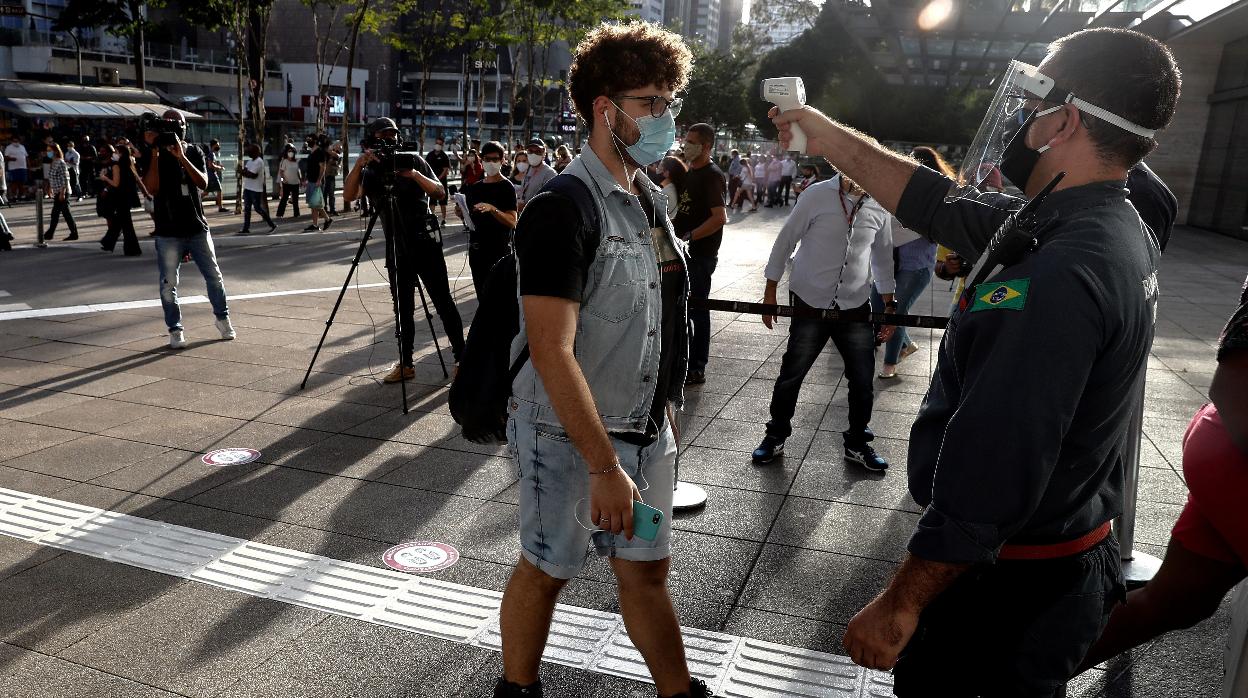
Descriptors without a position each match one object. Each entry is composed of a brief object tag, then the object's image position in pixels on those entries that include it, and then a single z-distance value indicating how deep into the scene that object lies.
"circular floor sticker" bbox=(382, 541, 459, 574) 3.90
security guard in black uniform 1.51
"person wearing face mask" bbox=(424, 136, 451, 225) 12.10
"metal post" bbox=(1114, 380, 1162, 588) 3.56
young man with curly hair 2.33
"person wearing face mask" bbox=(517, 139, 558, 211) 10.63
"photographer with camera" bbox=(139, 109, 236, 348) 7.60
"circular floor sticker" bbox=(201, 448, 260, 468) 5.11
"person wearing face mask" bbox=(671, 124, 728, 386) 7.14
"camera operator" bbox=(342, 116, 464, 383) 6.69
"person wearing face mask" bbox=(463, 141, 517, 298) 7.66
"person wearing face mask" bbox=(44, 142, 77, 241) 14.34
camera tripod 6.61
